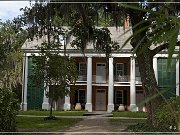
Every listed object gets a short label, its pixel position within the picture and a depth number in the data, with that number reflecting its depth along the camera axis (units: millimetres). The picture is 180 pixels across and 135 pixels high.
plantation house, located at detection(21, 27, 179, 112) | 32656
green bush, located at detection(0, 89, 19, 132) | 9570
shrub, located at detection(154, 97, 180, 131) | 11203
